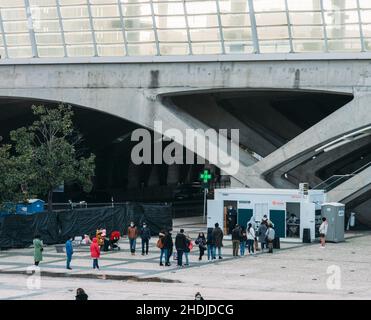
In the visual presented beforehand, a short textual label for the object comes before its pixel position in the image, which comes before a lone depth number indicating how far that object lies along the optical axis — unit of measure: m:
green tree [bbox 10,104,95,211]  48.31
